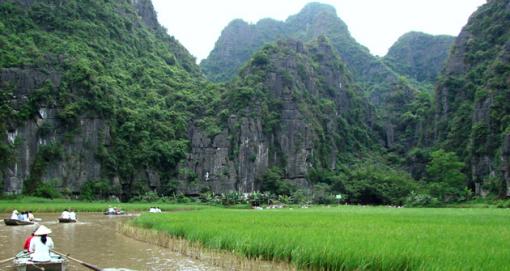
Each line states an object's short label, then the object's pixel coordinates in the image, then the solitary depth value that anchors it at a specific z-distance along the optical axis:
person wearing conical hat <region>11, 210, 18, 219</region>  28.88
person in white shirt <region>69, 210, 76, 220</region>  32.69
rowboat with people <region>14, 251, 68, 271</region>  13.18
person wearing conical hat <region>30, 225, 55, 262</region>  13.38
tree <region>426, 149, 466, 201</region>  65.38
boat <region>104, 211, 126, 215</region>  42.97
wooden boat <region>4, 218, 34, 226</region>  28.41
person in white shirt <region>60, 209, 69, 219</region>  32.29
